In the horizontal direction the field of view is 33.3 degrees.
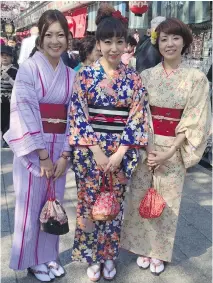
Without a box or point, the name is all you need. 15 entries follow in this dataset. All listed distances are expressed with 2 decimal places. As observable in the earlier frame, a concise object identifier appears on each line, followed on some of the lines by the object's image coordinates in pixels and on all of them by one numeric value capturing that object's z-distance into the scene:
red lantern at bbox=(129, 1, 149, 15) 5.86
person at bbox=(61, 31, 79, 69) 5.04
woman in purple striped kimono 2.10
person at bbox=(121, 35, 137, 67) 5.37
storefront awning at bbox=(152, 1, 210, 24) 5.26
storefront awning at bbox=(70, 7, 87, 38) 10.84
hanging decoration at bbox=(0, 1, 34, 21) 22.75
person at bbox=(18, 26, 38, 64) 6.32
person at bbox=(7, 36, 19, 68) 6.17
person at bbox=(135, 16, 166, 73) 3.71
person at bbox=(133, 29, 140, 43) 6.75
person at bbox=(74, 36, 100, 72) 3.79
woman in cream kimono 2.32
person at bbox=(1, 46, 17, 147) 5.69
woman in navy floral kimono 2.13
